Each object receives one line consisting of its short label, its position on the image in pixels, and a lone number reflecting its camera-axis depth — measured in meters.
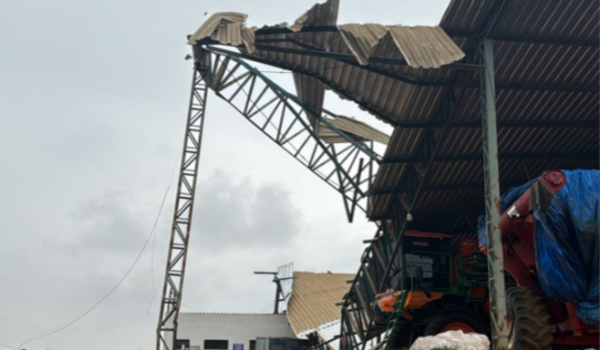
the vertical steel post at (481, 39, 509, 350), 14.59
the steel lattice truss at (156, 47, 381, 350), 21.06
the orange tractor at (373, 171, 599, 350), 13.51
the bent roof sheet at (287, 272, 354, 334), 36.66
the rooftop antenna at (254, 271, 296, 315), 41.78
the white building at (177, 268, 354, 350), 38.66
